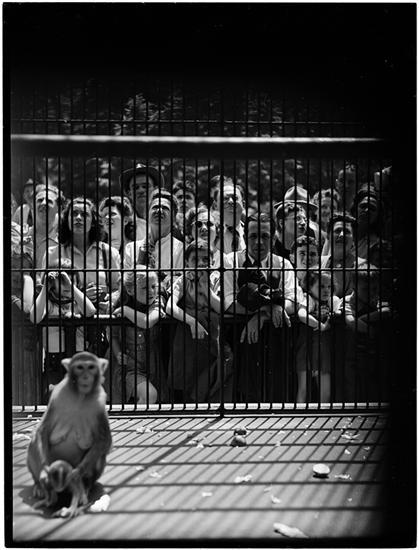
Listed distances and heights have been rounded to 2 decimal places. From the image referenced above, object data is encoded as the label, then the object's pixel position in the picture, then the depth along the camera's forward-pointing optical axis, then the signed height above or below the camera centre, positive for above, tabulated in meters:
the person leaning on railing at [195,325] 4.61 -0.35
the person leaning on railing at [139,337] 4.30 -0.43
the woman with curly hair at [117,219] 5.04 +0.31
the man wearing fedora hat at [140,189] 4.98 +0.50
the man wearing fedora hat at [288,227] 4.91 +0.24
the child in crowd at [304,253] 4.81 +0.07
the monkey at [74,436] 3.05 -0.67
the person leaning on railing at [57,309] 4.29 -0.24
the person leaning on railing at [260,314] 4.69 -0.30
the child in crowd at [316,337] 4.70 -0.45
